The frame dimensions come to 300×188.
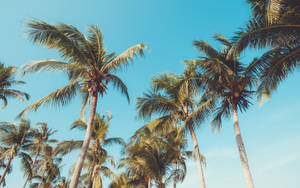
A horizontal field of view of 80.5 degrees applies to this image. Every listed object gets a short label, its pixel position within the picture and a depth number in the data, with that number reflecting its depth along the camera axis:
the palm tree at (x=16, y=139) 15.94
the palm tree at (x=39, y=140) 19.74
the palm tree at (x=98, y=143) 13.86
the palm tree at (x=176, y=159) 14.33
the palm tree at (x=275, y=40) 5.39
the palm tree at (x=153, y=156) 12.84
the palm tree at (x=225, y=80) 8.17
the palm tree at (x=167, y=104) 11.21
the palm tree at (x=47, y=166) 22.98
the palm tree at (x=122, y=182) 16.76
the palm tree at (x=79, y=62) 7.08
